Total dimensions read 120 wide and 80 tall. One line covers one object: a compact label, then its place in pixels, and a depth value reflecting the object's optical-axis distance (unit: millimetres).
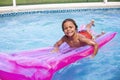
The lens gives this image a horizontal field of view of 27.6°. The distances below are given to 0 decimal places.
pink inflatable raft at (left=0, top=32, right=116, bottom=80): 4086
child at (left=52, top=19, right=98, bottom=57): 4266
